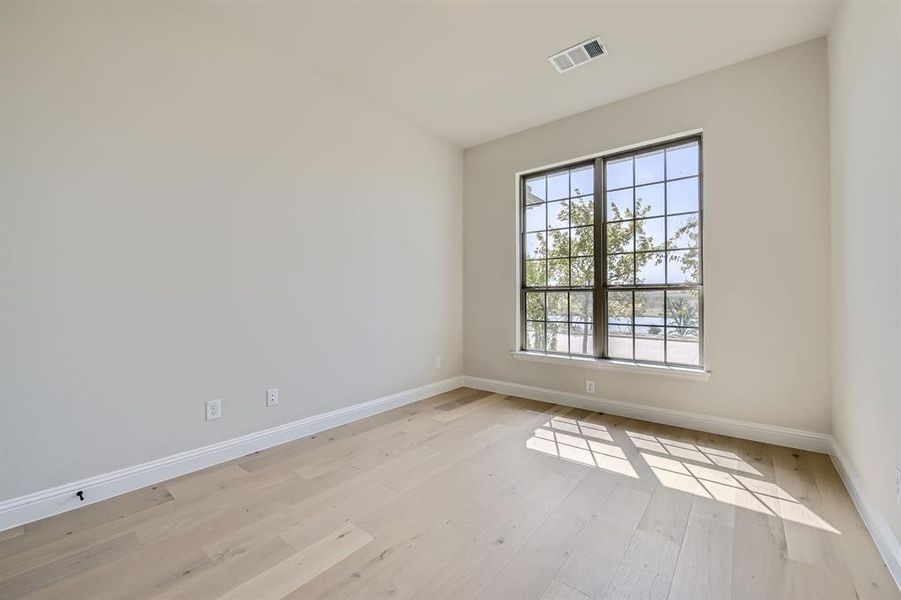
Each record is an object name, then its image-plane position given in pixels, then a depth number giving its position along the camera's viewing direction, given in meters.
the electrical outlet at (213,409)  2.42
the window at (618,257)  3.12
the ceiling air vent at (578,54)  2.61
